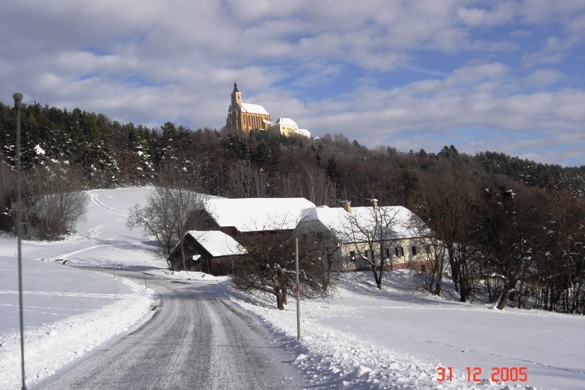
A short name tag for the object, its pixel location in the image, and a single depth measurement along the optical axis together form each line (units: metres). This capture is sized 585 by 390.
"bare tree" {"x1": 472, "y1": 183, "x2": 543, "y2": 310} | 40.75
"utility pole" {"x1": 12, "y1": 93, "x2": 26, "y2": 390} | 8.90
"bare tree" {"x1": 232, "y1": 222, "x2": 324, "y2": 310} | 29.56
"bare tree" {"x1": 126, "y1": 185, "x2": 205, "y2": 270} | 59.69
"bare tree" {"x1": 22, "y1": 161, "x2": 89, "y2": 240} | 73.44
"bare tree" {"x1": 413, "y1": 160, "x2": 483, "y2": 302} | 45.25
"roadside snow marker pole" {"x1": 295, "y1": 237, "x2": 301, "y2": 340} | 14.10
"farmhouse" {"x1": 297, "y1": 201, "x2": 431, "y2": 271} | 53.97
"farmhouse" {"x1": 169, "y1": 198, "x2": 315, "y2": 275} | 56.44
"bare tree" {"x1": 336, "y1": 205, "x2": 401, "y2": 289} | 52.56
